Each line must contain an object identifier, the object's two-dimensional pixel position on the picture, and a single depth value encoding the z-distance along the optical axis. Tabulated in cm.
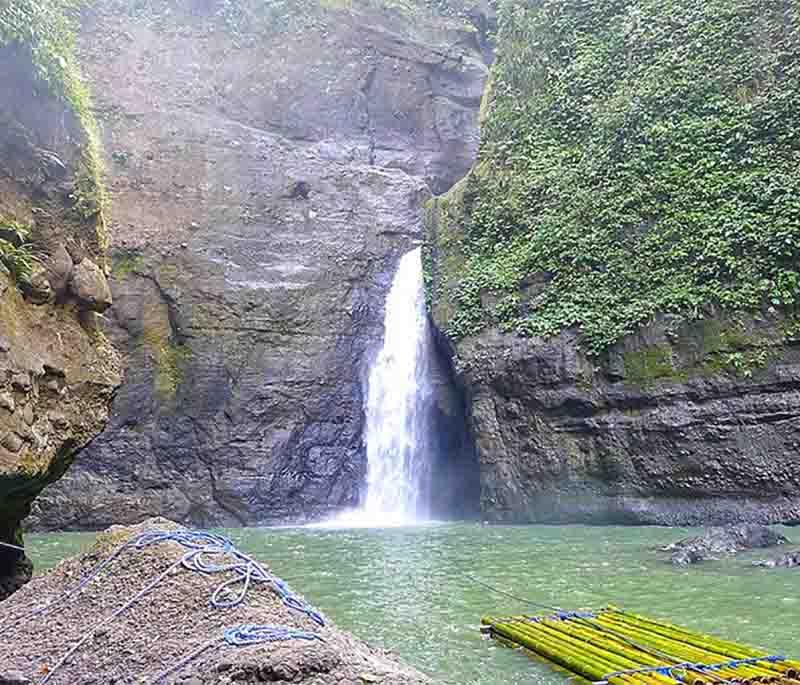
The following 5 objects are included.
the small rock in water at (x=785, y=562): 889
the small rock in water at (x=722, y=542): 952
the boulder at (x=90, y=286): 836
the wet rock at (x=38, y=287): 760
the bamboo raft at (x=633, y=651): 425
